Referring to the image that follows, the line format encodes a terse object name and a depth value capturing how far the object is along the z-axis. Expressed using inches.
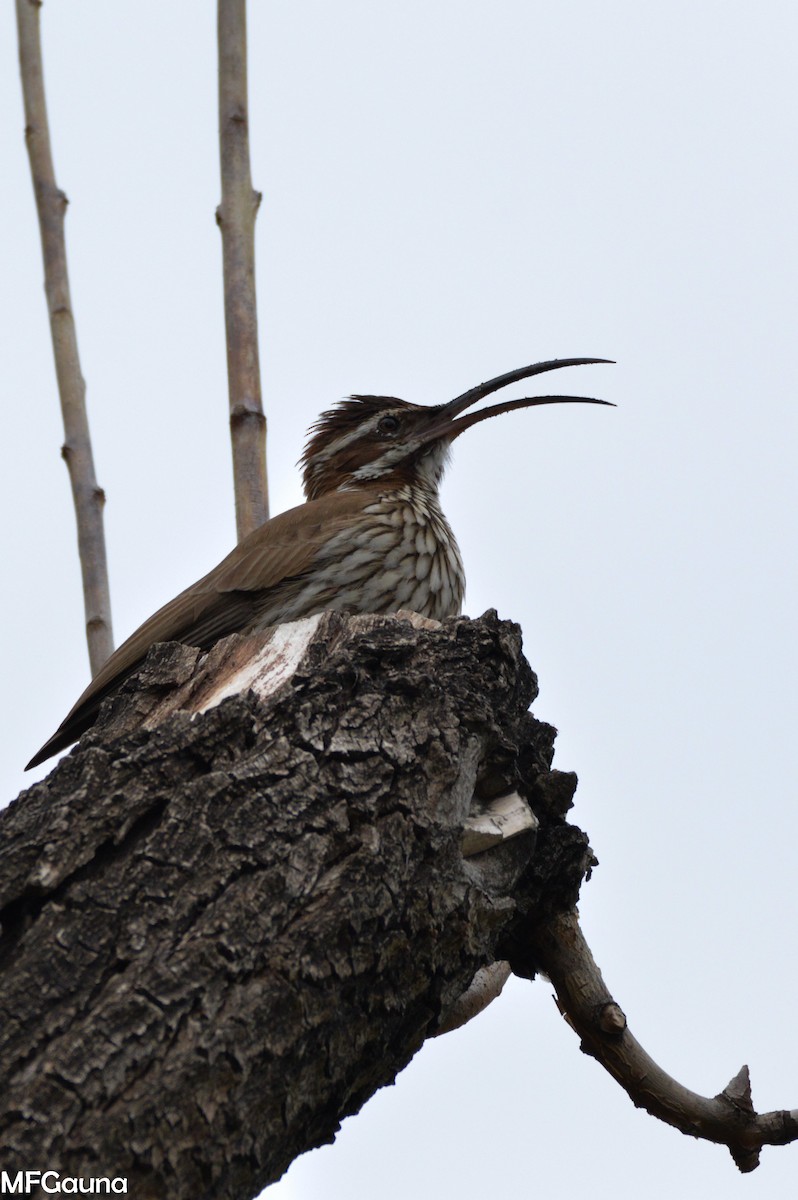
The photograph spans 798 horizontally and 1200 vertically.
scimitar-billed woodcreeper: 435.8
